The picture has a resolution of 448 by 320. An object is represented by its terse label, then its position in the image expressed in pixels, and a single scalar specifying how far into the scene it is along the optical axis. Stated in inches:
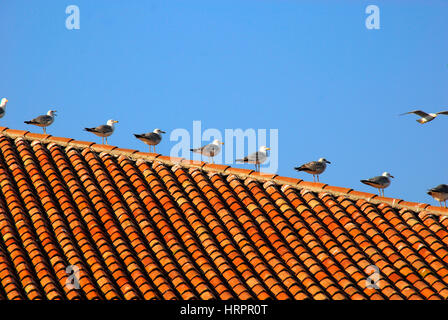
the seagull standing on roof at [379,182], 834.2
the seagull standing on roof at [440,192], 800.3
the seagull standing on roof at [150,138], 917.4
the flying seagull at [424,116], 836.0
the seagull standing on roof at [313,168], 856.3
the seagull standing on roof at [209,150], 901.8
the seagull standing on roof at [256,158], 875.1
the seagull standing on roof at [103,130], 931.3
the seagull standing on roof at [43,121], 938.1
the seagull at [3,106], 1006.4
